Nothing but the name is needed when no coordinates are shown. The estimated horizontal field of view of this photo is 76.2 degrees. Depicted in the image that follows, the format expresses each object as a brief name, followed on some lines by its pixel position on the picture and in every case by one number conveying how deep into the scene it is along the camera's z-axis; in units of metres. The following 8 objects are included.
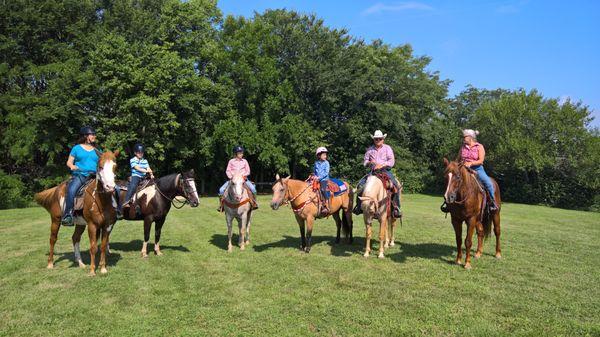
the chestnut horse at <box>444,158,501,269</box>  8.47
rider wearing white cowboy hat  10.09
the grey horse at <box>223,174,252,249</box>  10.29
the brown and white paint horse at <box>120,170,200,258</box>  9.98
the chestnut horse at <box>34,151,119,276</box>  7.77
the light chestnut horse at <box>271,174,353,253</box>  9.93
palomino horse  9.38
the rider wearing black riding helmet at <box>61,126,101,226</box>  8.30
